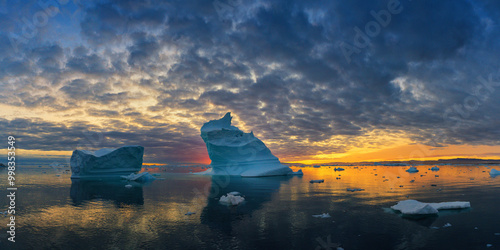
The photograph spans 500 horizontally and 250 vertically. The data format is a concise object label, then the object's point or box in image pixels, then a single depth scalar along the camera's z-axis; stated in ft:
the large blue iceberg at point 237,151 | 140.46
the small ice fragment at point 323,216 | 38.64
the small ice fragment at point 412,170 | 183.74
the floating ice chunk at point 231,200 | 50.39
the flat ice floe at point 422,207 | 38.11
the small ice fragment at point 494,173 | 136.86
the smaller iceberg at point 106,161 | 114.62
